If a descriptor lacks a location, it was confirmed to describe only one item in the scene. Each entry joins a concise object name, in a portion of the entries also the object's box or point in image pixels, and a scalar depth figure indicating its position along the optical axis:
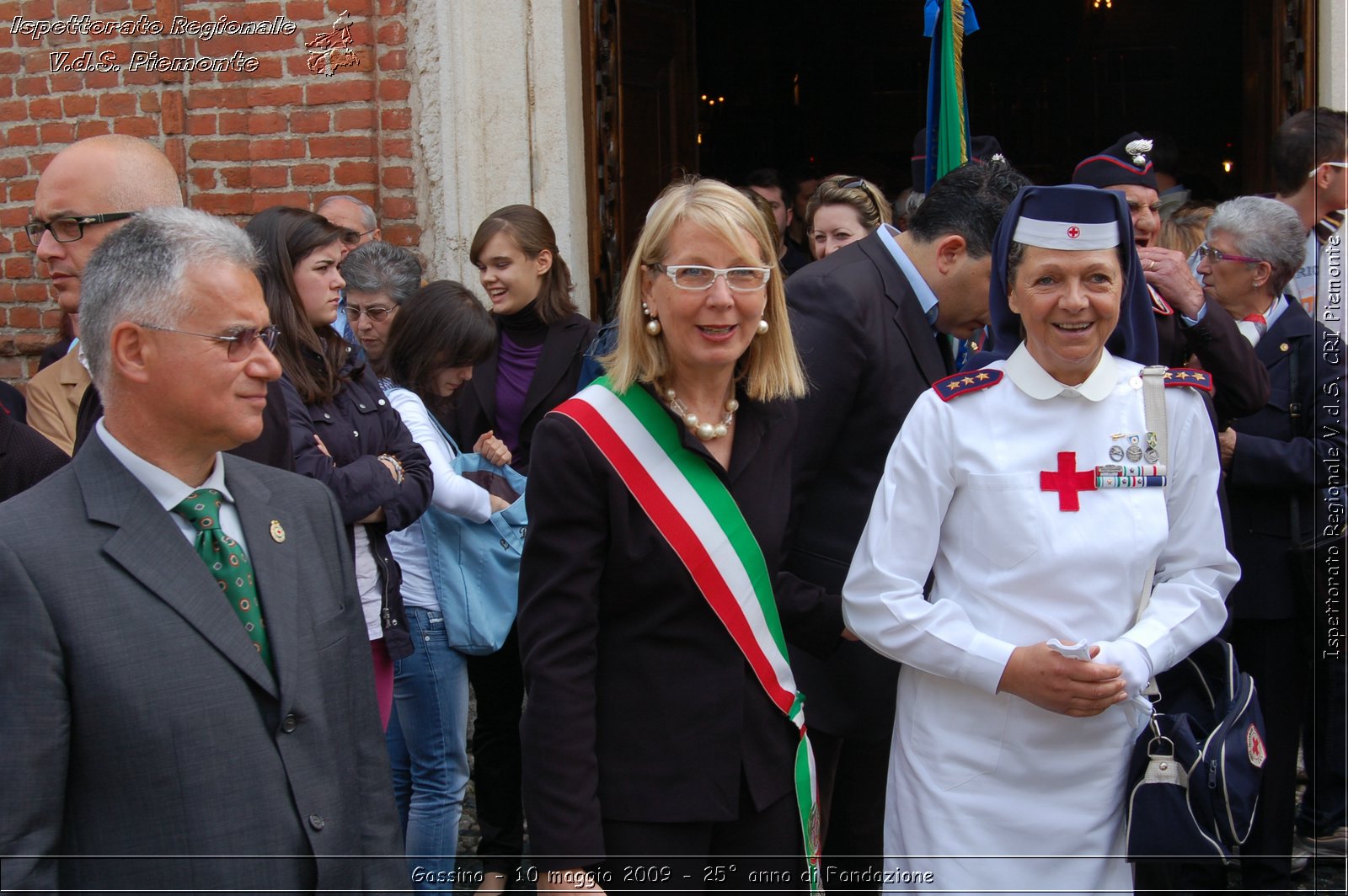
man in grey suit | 1.91
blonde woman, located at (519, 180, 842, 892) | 2.35
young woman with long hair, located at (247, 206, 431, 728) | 3.38
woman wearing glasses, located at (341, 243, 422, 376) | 4.51
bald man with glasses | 2.91
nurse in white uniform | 2.48
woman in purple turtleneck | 4.17
